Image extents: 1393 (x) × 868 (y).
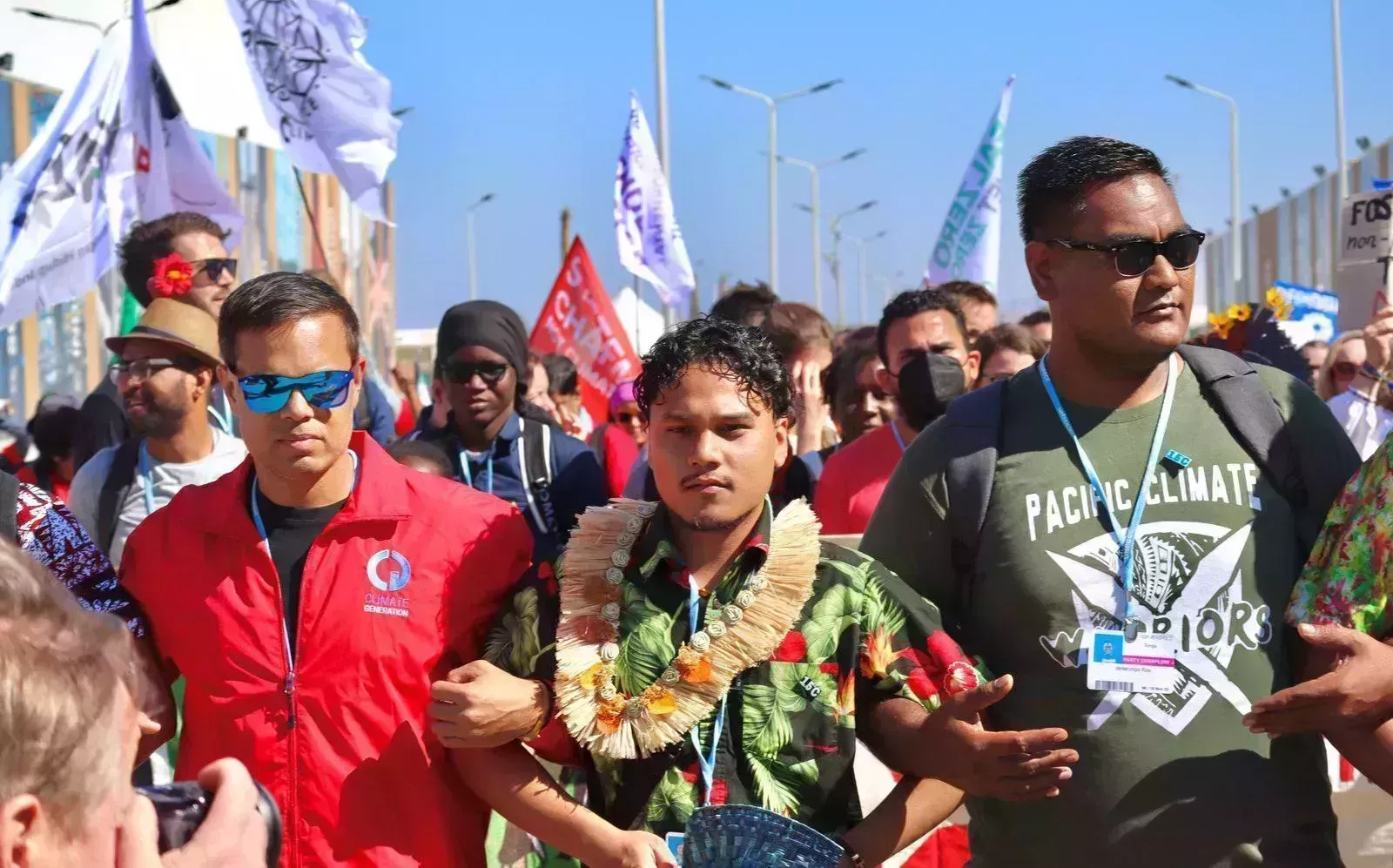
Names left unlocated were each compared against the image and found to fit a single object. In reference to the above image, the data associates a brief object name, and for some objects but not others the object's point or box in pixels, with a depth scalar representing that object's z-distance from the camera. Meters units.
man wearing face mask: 5.64
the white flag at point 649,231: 13.40
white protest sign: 6.38
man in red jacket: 3.59
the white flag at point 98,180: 7.58
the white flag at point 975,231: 13.35
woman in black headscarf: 5.97
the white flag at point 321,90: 8.97
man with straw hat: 5.34
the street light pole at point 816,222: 46.09
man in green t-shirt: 3.34
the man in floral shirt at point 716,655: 3.34
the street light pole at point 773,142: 33.12
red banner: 11.55
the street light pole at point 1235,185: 38.19
